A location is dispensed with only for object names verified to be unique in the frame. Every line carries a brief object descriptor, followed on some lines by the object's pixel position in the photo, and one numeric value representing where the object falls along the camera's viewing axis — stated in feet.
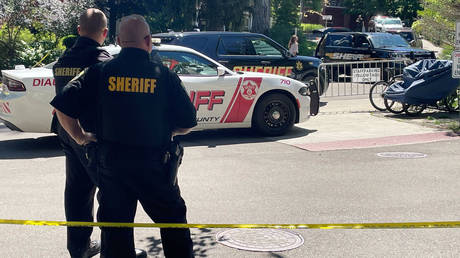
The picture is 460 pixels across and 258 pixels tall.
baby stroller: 42.60
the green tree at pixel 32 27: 65.00
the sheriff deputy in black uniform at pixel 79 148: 15.60
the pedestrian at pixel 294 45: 66.50
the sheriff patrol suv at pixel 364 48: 69.00
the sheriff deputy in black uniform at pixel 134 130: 12.59
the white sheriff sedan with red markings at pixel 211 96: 31.60
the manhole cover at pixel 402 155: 31.02
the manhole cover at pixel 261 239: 18.02
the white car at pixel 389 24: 148.36
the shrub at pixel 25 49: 63.72
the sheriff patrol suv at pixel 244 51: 46.29
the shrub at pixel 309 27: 219.30
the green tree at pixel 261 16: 97.30
